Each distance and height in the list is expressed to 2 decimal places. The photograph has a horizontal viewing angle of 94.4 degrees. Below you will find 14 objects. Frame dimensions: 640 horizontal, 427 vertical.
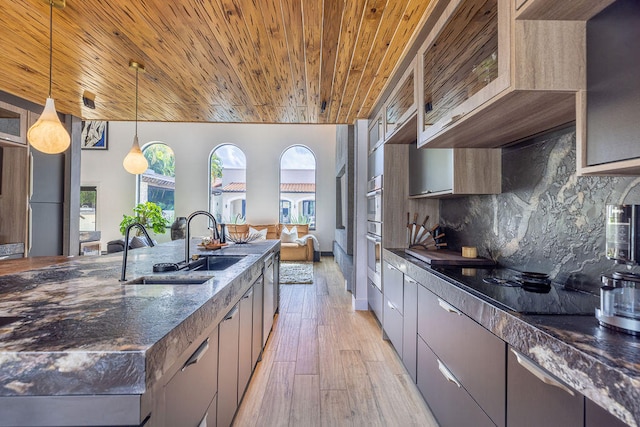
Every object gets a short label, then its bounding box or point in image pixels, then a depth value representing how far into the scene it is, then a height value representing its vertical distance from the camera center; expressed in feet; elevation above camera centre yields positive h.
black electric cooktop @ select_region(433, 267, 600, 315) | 3.19 -0.96
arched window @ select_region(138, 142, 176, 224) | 26.30 +3.06
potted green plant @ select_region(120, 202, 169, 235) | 23.16 -0.31
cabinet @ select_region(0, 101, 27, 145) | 8.75 +2.71
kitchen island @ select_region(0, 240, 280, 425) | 1.94 -0.93
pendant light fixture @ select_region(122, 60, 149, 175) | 10.88 +1.96
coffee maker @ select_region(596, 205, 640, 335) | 2.52 -0.50
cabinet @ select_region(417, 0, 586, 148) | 3.28 +1.89
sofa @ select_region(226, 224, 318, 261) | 23.45 -1.86
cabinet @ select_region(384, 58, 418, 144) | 6.70 +2.79
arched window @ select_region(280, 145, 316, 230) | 27.04 +2.75
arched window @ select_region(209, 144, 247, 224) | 26.76 +2.95
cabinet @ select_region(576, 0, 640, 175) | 2.62 +1.18
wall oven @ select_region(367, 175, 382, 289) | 9.40 -0.43
